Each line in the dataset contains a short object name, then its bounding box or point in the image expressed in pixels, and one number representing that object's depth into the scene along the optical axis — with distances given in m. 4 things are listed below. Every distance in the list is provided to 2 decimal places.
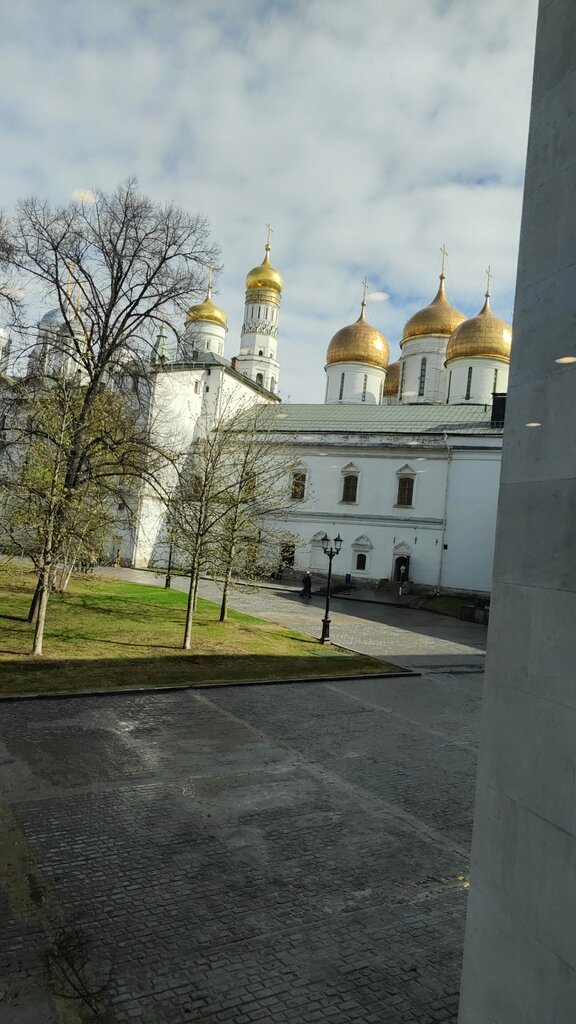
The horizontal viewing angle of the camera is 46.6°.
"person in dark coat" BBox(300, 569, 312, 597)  35.59
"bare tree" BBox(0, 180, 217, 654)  17.38
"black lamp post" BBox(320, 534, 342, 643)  21.80
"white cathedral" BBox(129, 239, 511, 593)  38.72
